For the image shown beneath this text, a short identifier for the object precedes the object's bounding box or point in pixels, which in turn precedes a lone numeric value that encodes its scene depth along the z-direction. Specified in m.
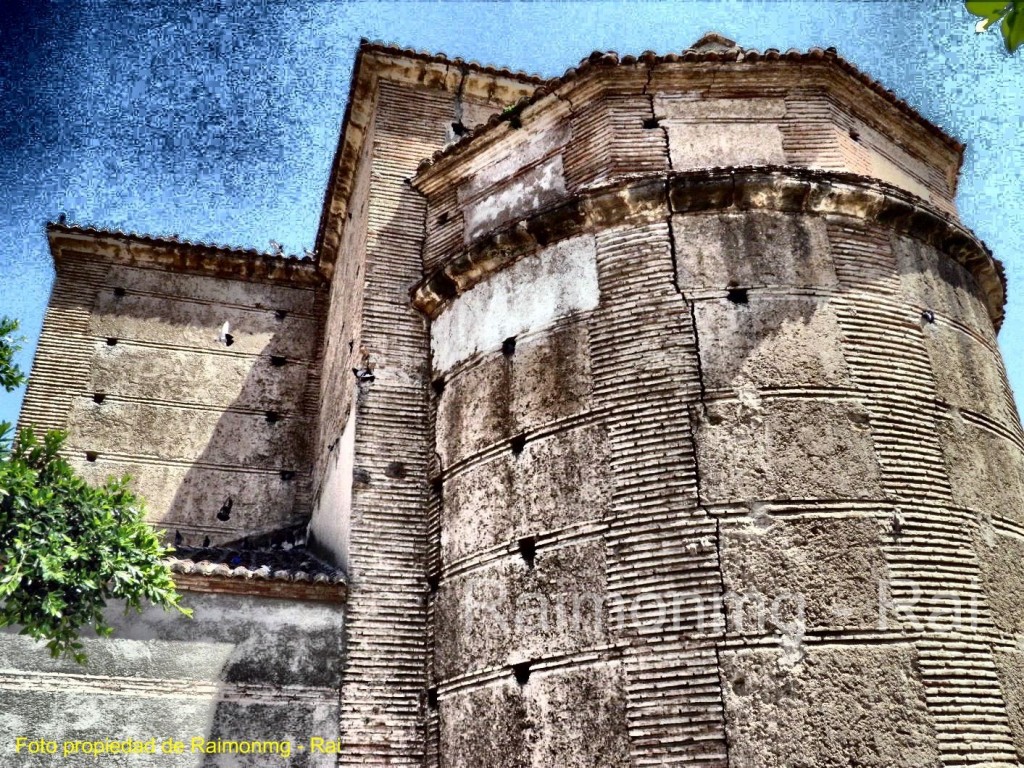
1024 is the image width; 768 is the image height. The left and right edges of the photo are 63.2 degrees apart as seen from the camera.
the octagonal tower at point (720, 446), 5.86
